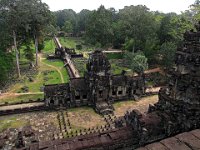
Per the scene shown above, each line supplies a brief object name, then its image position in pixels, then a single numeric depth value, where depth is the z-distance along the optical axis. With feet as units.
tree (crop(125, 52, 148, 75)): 146.61
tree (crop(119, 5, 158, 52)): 180.24
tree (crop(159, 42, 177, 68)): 150.20
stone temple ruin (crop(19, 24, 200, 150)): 65.82
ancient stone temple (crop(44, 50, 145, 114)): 105.29
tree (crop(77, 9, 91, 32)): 329.19
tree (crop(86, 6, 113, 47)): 205.16
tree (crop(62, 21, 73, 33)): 315.58
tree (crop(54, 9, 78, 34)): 397.43
